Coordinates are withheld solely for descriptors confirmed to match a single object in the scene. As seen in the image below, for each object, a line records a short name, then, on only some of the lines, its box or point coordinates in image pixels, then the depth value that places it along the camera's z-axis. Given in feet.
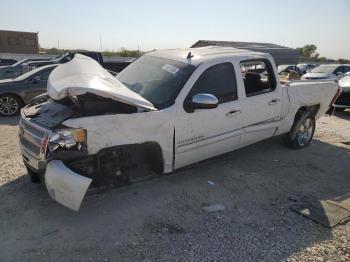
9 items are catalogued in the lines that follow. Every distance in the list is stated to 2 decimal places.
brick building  170.50
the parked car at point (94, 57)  40.45
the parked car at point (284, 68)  64.13
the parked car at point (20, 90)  31.22
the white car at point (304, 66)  92.32
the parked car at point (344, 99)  33.73
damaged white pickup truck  11.87
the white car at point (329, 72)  51.86
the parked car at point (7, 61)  76.98
